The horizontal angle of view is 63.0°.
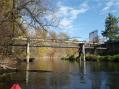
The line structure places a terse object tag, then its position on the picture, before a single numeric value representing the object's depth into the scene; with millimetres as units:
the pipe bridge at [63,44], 22898
